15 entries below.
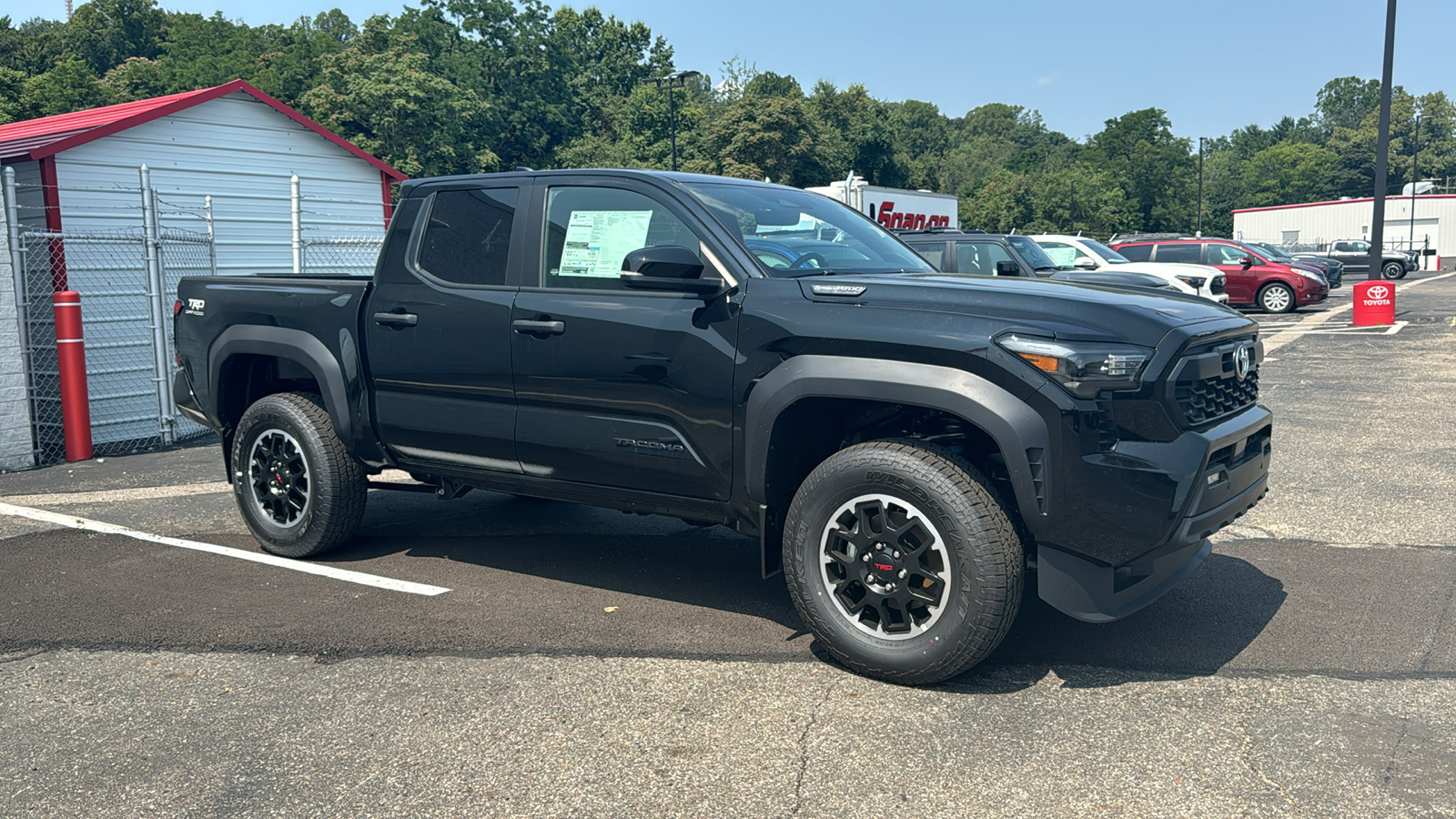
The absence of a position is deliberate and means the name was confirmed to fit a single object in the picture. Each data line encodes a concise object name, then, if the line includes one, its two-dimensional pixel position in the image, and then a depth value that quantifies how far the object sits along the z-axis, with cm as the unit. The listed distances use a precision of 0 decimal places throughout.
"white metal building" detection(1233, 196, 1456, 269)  7638
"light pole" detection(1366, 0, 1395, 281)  1997
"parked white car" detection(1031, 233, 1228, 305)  1735
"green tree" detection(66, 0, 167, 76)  9175
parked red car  2541
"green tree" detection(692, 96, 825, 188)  6294
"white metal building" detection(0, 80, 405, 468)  1090
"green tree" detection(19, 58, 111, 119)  5153
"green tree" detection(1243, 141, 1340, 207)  13100
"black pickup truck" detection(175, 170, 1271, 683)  375
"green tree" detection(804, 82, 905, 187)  7881
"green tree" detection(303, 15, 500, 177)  5703
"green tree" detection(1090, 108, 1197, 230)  10312
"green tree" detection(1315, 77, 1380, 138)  16838
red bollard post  904
